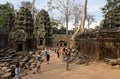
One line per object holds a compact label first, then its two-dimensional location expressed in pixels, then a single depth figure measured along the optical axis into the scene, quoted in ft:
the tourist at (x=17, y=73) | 15.01
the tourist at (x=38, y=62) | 20.87
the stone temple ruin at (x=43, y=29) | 59.20
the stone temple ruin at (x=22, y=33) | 44.94
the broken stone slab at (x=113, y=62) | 23.19
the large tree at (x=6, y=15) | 60.00
